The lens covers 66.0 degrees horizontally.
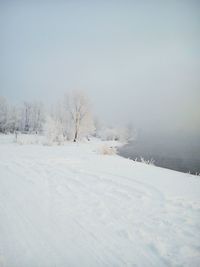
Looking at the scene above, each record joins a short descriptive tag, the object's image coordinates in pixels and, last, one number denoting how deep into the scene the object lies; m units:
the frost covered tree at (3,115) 37.97
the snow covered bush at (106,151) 11.21
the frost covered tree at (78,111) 27.56
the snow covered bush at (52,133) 17.65
